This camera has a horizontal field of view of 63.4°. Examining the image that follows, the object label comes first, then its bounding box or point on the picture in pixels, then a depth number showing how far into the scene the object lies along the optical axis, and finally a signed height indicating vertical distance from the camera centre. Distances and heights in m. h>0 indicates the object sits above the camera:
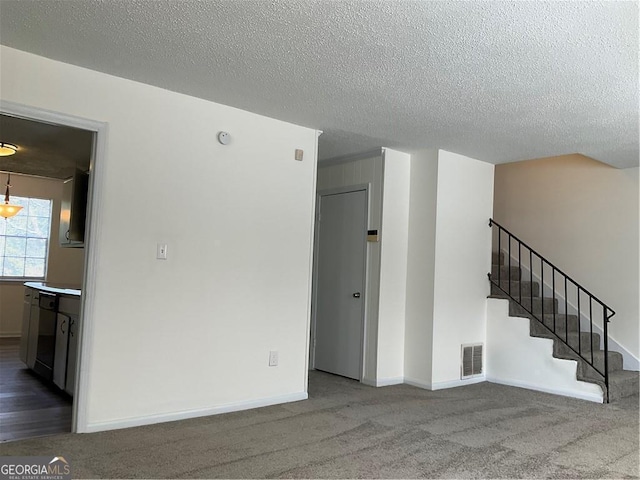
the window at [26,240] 7.59 +0.23
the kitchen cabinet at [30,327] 5.18 -0.74
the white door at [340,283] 5.31 -0.14
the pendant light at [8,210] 6.79 +0.59
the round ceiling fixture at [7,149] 4.96 +1.04
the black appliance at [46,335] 4.64 -0.73
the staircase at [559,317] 4.80 -0.40
